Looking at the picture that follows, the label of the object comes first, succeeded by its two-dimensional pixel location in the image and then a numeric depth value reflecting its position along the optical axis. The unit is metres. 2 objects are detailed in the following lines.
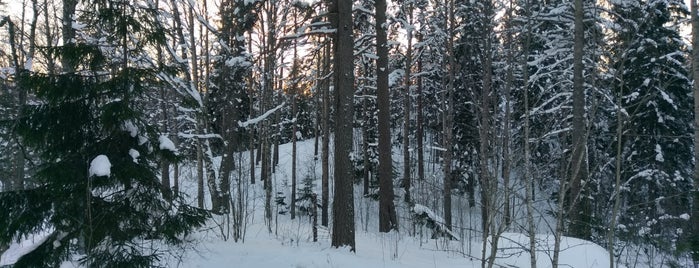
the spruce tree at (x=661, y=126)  15.75
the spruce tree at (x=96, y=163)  4.60
